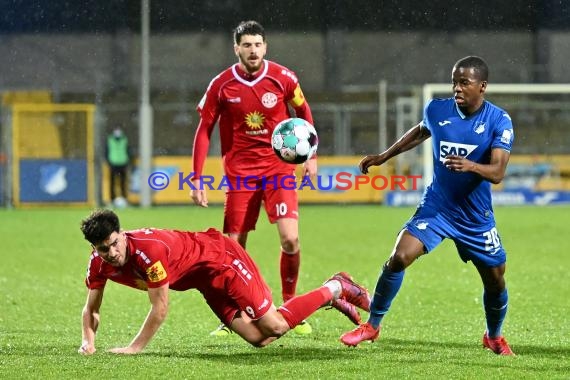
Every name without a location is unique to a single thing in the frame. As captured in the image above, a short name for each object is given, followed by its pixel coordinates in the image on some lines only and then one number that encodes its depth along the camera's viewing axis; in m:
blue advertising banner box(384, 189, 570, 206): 48.28
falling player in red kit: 12.32
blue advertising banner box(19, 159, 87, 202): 47.91
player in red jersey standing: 16.42
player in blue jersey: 13.30
